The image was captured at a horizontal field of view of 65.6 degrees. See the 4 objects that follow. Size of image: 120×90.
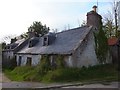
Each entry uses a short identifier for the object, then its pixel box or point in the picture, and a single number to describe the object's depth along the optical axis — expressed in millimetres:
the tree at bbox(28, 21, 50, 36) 26965
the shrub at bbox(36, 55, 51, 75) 10292
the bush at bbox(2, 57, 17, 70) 17399
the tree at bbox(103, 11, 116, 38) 21676
